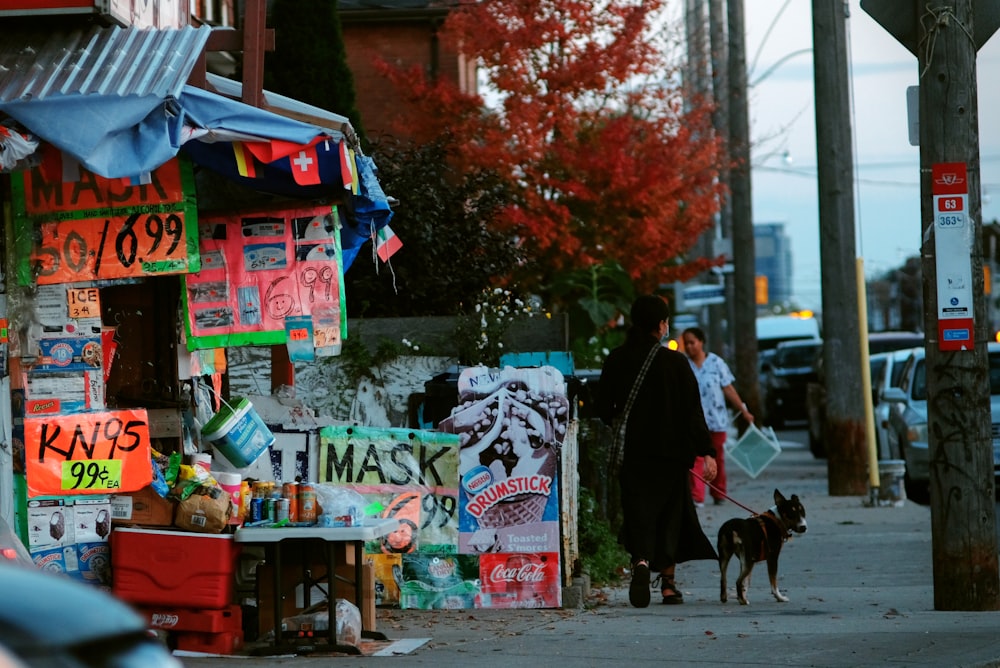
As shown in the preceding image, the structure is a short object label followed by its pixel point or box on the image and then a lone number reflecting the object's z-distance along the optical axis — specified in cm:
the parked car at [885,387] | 3873
